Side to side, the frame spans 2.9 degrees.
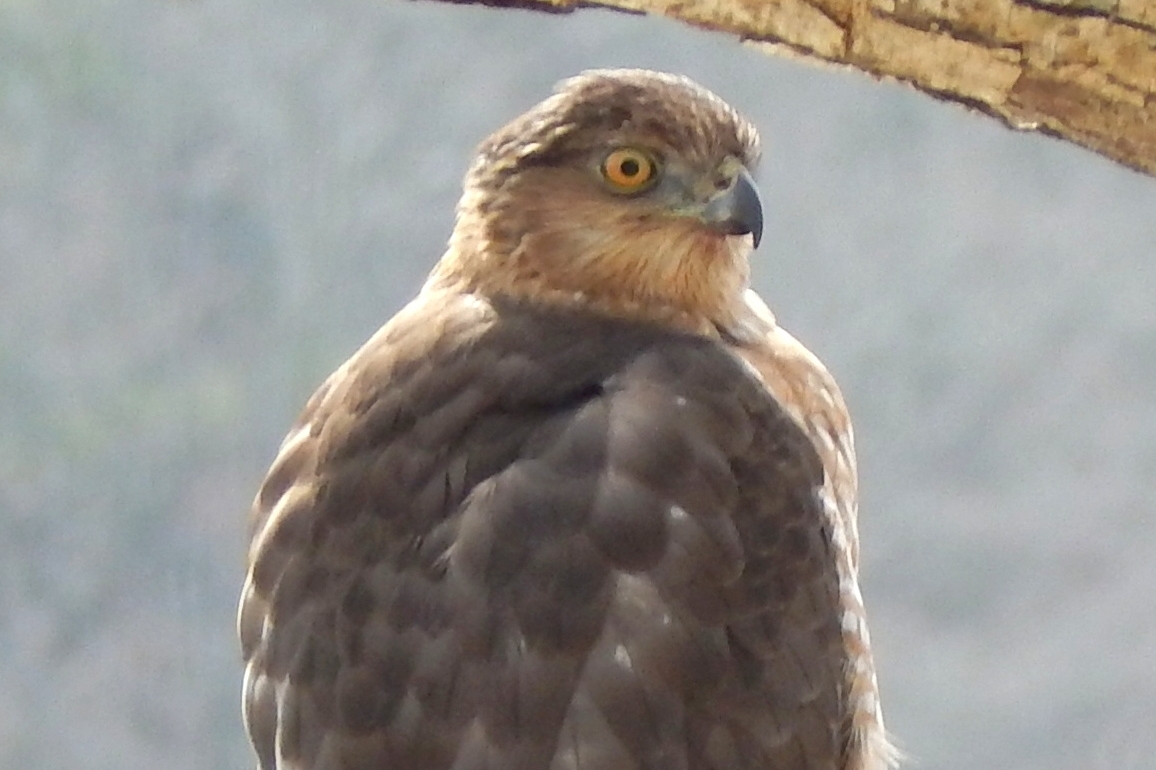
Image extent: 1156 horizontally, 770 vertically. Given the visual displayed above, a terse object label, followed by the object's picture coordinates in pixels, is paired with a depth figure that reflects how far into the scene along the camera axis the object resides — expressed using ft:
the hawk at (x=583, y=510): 16.25
